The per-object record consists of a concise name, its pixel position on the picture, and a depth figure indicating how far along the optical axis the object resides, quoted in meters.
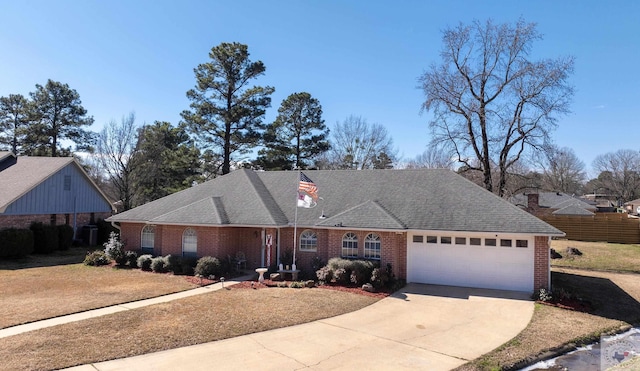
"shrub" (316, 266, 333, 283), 15.30
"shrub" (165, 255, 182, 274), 17.03
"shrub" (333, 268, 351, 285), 14.93
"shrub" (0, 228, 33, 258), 19.98
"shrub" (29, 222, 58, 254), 22.53
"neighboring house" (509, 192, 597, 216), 33.56
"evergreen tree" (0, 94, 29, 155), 40.69
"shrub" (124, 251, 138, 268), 18.59
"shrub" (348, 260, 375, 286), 14.76
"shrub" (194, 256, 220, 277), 16.08
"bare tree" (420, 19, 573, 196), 26.03
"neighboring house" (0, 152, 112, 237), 22.52
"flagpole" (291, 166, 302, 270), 16.33
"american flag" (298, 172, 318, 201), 16.32
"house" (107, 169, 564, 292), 14.62
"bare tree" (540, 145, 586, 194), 73.96
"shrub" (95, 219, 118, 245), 27.80
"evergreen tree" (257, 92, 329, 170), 40.28
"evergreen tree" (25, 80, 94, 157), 39.75
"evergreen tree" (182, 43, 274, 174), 35.88
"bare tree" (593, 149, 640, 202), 82.50
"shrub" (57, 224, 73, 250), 24.03
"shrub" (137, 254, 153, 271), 17.98
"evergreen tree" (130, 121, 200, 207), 36.66
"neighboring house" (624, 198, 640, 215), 67.07
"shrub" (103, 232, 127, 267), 18.86
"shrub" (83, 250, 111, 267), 19.27
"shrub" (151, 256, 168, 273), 17.44
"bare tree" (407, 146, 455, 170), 48.51
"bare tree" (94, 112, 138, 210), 39.88
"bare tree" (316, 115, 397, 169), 44.78
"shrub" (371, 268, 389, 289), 14.45
